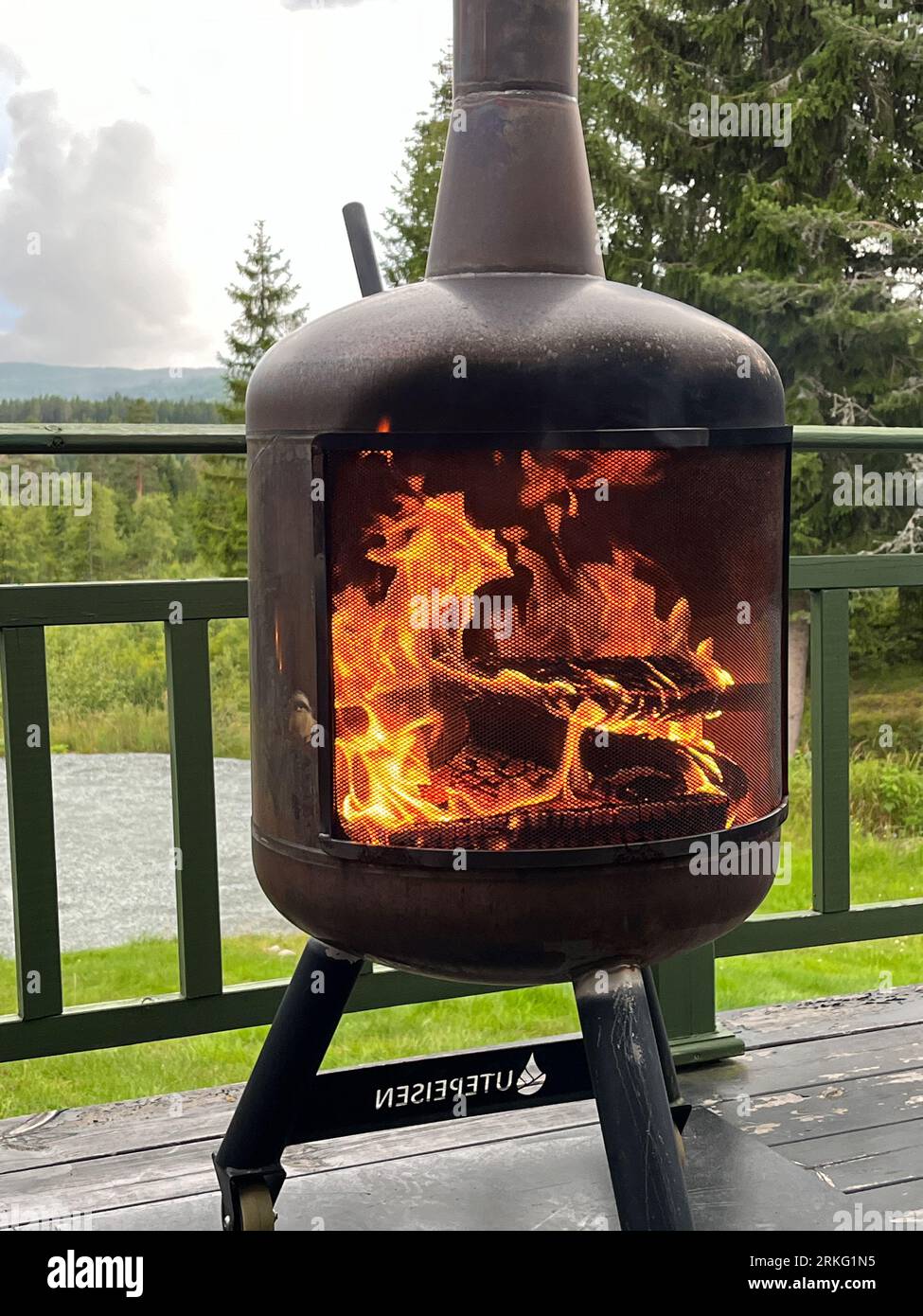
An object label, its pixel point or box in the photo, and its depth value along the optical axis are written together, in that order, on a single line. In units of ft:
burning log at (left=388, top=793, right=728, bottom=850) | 5.04
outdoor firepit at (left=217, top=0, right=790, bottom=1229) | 4.95
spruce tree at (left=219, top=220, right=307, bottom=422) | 47.26
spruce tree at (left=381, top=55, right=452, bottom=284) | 42.63
